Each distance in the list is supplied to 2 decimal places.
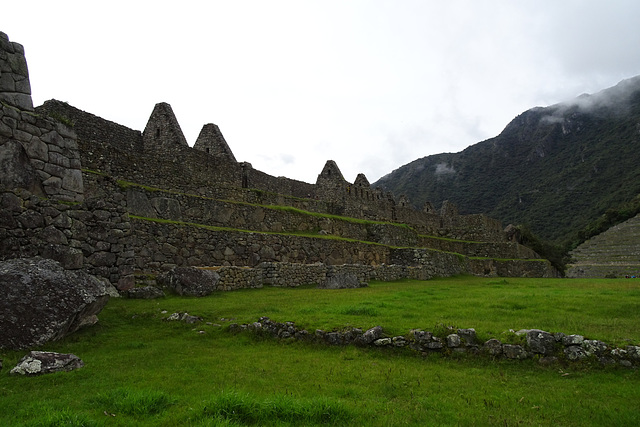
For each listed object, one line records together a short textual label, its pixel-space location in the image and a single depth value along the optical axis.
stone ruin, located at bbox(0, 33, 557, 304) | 9.02
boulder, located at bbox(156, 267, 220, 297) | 12.42
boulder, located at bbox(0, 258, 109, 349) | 6.33
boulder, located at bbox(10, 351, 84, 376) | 5.56
